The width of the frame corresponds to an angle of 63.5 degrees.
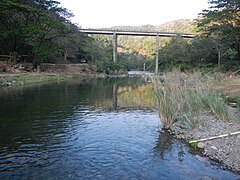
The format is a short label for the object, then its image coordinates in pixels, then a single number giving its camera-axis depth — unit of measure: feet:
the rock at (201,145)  19.56
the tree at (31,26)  80.05
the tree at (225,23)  71.95
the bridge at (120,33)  173.11
